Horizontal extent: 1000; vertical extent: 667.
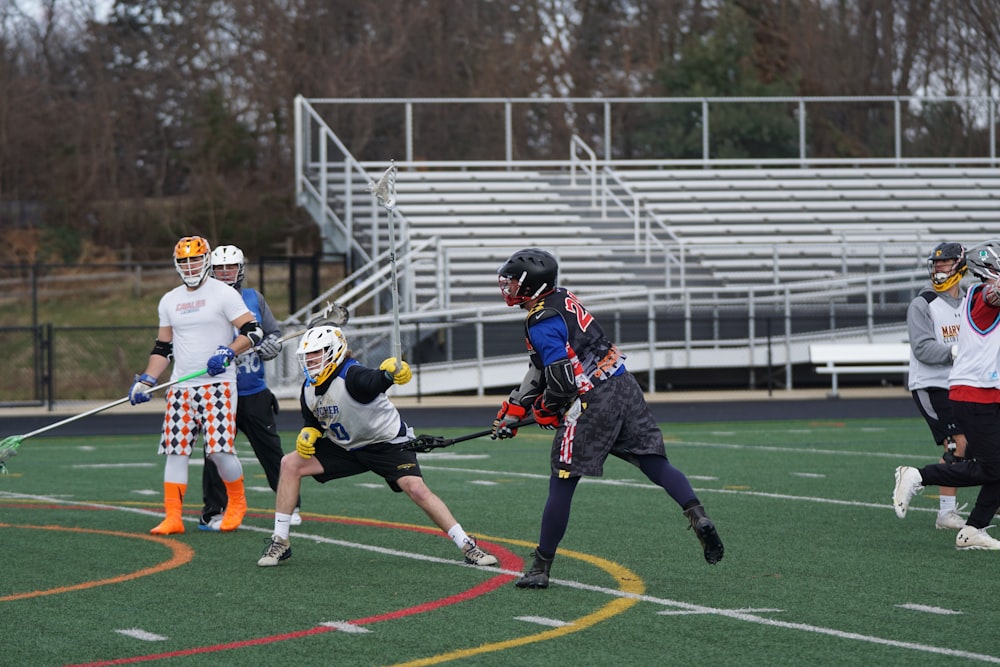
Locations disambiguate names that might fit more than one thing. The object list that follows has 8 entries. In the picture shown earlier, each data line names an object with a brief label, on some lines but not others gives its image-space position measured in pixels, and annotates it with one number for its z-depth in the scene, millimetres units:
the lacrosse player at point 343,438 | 16437
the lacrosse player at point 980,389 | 16953
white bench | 46531
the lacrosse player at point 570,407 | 14914
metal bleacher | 49906
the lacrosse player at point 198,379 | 19500
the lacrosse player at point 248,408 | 20266
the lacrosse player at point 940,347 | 18891
